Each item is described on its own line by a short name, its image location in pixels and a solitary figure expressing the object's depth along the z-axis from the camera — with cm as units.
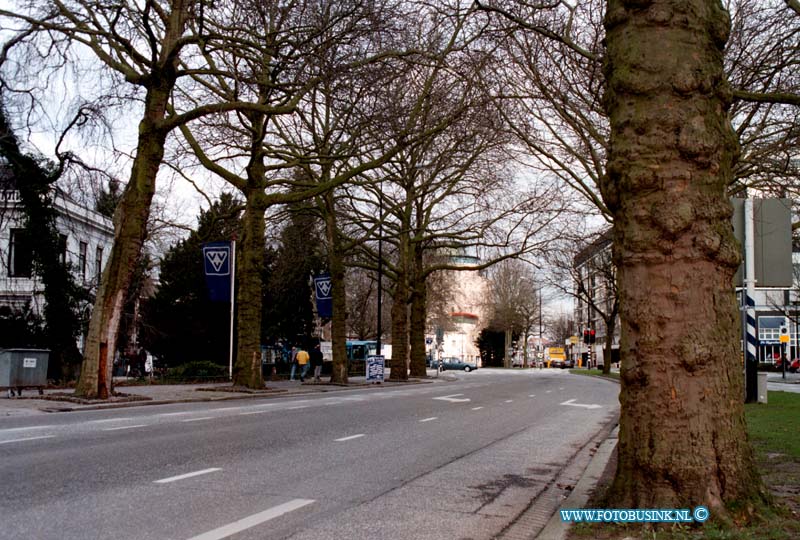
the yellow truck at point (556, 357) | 11219
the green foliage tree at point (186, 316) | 4100
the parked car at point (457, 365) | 8419
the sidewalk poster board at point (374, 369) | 3631
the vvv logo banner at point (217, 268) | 2647
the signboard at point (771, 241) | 1616
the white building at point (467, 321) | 8854
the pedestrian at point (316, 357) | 3626
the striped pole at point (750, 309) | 1612
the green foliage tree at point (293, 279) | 3559
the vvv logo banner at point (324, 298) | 3488
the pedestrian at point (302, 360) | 3509
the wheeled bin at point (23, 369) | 1847
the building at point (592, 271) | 4491
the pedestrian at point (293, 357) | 3795
